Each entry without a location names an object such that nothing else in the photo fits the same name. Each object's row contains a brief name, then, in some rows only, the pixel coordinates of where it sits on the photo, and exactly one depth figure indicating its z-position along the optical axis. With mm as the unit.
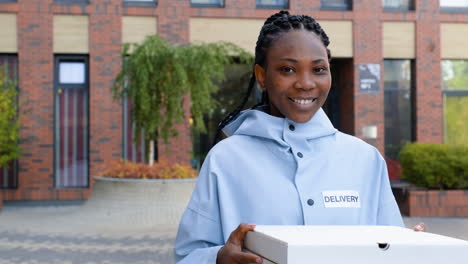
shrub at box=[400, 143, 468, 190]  11586
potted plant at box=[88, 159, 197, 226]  9766
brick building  14336
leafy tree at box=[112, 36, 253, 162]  10947
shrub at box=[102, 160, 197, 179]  10508
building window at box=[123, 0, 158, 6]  14672
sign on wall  15391
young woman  1656
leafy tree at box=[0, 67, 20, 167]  12352
